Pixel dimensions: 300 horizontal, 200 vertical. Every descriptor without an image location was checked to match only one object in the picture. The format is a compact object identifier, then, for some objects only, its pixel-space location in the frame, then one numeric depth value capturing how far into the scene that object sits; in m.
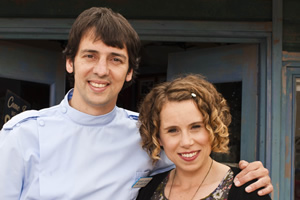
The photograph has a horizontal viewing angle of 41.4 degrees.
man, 1.65
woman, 1.73
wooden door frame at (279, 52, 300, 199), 3.01
